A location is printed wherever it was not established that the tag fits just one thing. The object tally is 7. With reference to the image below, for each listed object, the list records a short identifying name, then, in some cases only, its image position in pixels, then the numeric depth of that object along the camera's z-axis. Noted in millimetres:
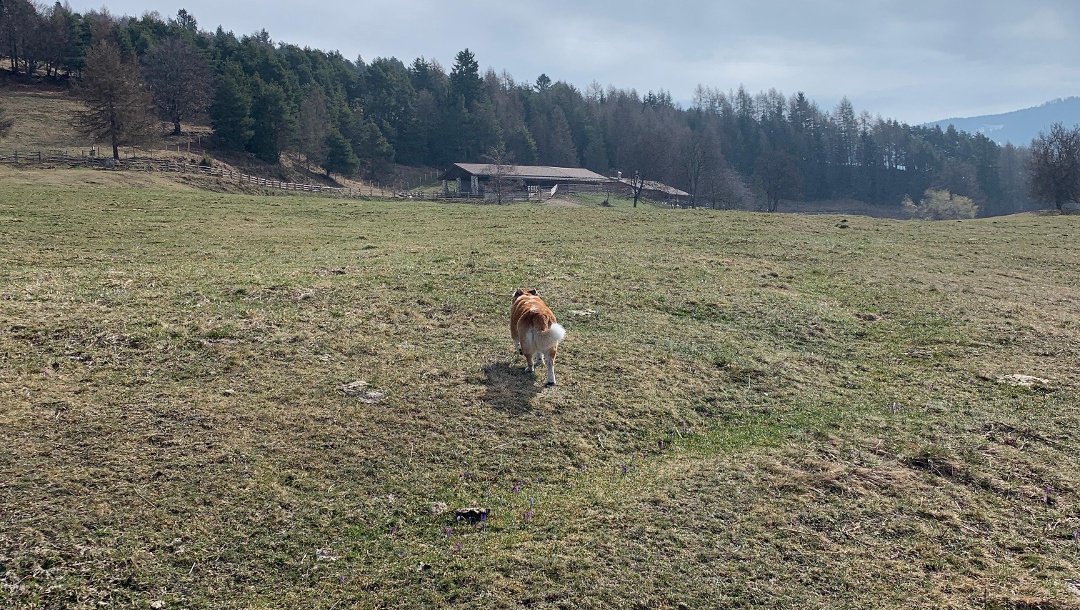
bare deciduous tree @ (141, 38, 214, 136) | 66500
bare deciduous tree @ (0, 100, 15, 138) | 48078
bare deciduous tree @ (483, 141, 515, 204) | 64312
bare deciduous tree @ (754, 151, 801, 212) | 97331
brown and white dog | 9500
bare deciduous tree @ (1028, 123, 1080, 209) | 59219
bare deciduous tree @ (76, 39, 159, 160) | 47188
